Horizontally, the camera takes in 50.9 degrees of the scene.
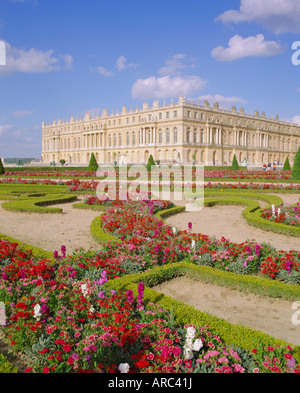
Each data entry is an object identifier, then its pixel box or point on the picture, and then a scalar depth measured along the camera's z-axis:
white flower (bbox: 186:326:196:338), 2.64
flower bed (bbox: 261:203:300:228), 8.00
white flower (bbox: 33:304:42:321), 3.02
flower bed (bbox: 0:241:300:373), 2.54
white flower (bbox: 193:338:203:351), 2.59
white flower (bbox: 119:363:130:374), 2.33
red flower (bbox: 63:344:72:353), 2.53
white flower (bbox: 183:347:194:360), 2.60
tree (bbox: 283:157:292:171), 30.82
